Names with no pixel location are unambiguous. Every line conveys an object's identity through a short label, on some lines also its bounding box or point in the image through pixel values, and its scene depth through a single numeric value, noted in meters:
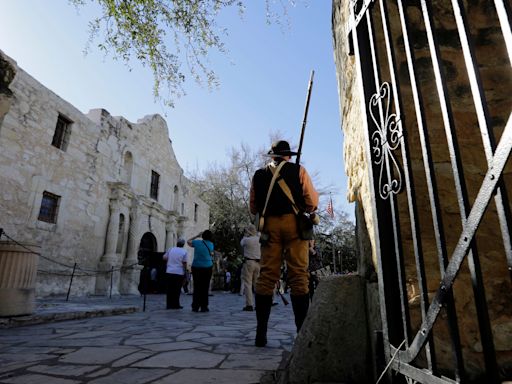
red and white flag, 20.05
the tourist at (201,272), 6.22
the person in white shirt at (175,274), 6.81
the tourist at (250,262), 6.44
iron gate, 1.00
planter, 4.58
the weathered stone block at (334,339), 1.59
